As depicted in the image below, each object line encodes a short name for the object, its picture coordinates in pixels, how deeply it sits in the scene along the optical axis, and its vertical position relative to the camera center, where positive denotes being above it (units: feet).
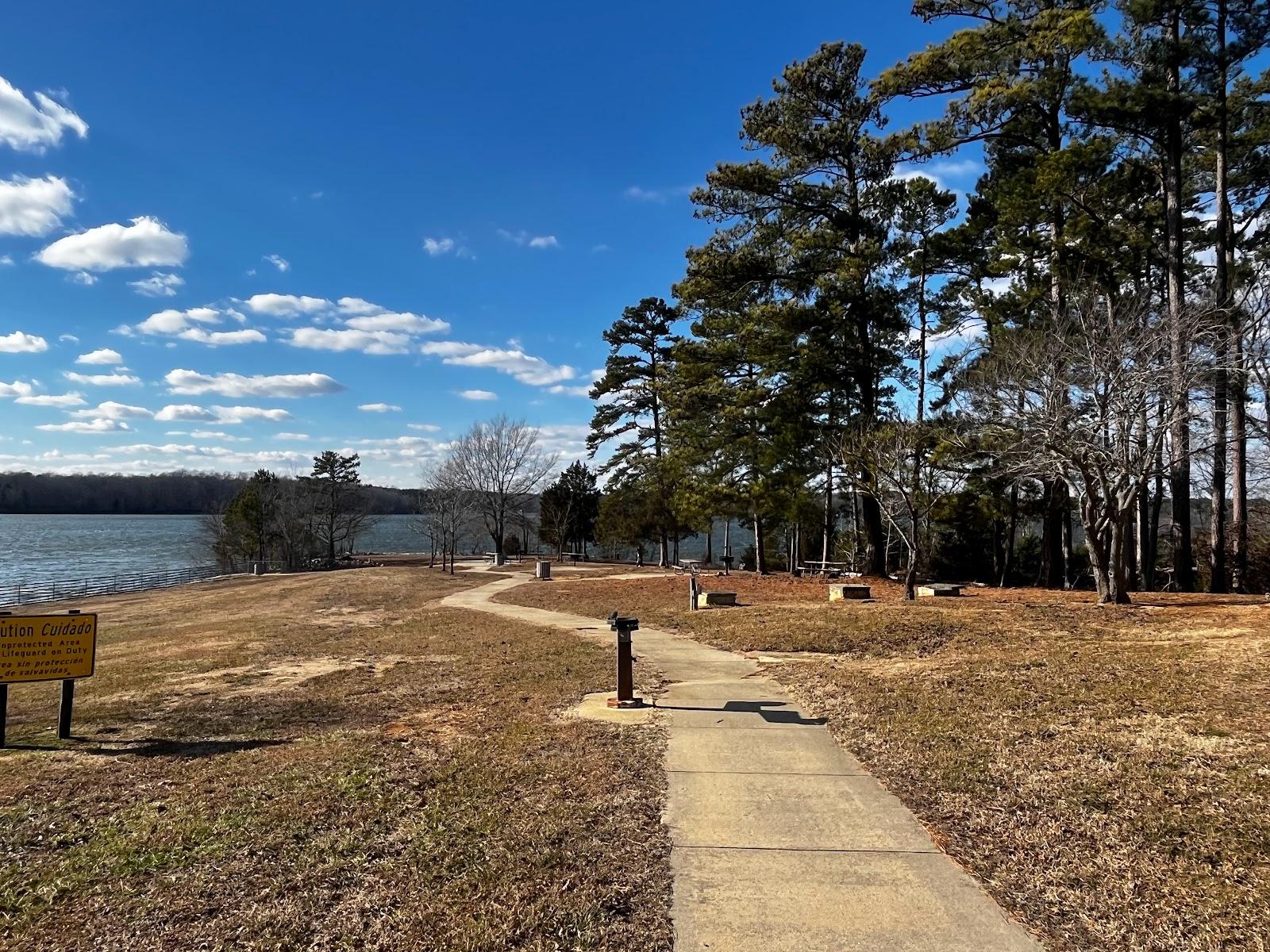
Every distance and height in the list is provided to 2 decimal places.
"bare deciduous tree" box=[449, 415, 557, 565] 129.39 +7.07
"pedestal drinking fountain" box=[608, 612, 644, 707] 24.32 -5.04
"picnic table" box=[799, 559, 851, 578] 89.71 -5.24
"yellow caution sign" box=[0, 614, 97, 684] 21.86 -4.57
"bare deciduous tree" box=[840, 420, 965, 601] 49.57 +4.93
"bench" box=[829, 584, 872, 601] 51.29 -4.53
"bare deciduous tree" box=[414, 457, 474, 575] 123.85 +1.20
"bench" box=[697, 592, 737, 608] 53.31 -5.56
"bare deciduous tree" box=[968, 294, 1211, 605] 38.93 +7.37
